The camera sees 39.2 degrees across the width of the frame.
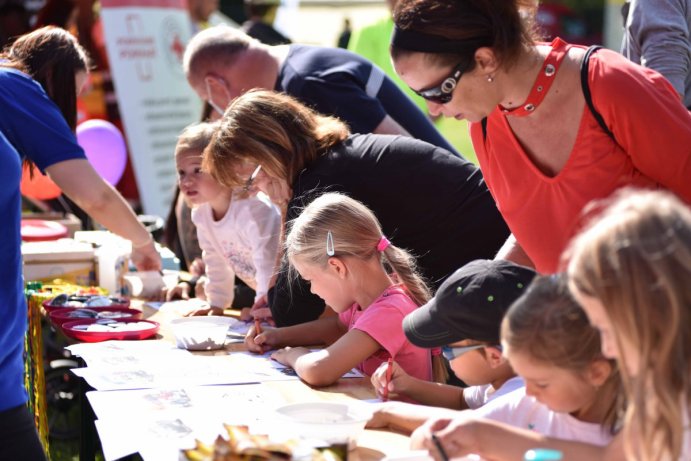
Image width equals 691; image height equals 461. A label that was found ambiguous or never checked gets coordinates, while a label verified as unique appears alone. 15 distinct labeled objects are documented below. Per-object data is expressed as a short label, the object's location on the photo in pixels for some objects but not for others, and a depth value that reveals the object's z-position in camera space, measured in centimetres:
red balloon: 495
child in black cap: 190
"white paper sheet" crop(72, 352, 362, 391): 256
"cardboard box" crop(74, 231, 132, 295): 409
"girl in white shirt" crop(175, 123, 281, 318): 367
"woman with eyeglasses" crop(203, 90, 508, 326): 290
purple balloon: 545
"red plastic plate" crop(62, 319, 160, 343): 312
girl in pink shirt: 256
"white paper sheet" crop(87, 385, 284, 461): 203
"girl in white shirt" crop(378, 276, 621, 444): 167
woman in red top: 198
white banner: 757
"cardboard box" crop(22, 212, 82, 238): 502
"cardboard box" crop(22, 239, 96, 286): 402
